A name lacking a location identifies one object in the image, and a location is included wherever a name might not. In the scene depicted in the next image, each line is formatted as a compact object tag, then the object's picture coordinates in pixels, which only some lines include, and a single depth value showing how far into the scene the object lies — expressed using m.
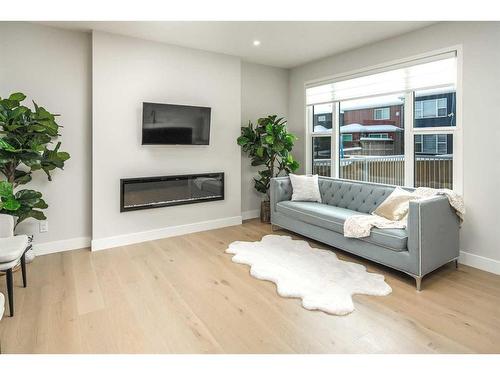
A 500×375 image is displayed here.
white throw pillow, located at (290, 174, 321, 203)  4.40
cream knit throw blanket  2.98
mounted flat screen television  3.93
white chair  2.25
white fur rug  2.51
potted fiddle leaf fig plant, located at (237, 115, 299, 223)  4.72
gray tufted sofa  2.71
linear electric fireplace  3.95
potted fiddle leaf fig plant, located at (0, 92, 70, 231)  2.94
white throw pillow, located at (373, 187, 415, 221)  3.17
